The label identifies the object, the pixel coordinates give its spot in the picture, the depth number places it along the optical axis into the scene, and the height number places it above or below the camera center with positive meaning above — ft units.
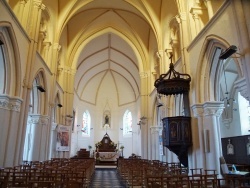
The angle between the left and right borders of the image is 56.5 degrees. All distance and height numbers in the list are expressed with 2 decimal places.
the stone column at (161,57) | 53.47 +21.72
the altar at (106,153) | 78.59 +0.36
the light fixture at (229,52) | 22.65 +9.98
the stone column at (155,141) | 59.88 +3.49
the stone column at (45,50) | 49.68 +21.46
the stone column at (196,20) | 37.81 +21.53
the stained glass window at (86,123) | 96.16 +12.42
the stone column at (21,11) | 36.22 +21.78
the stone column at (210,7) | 33.35 +20.77
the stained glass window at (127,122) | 100.37 +13.59
